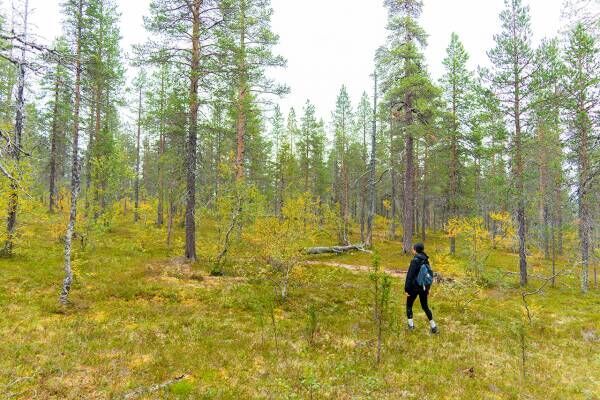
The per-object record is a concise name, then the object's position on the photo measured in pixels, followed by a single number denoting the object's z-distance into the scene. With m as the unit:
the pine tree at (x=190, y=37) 14.48
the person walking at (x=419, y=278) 8.41
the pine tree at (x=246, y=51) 14.97
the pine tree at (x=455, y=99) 26.45
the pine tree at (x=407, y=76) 21.27
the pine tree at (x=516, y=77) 18.00
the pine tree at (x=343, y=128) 40.41
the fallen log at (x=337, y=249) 22.67
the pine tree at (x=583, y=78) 14.99
